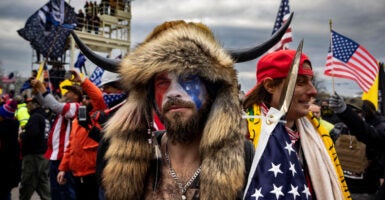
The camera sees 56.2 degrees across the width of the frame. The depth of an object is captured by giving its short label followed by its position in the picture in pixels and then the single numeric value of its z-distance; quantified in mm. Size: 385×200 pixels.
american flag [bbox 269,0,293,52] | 5125
